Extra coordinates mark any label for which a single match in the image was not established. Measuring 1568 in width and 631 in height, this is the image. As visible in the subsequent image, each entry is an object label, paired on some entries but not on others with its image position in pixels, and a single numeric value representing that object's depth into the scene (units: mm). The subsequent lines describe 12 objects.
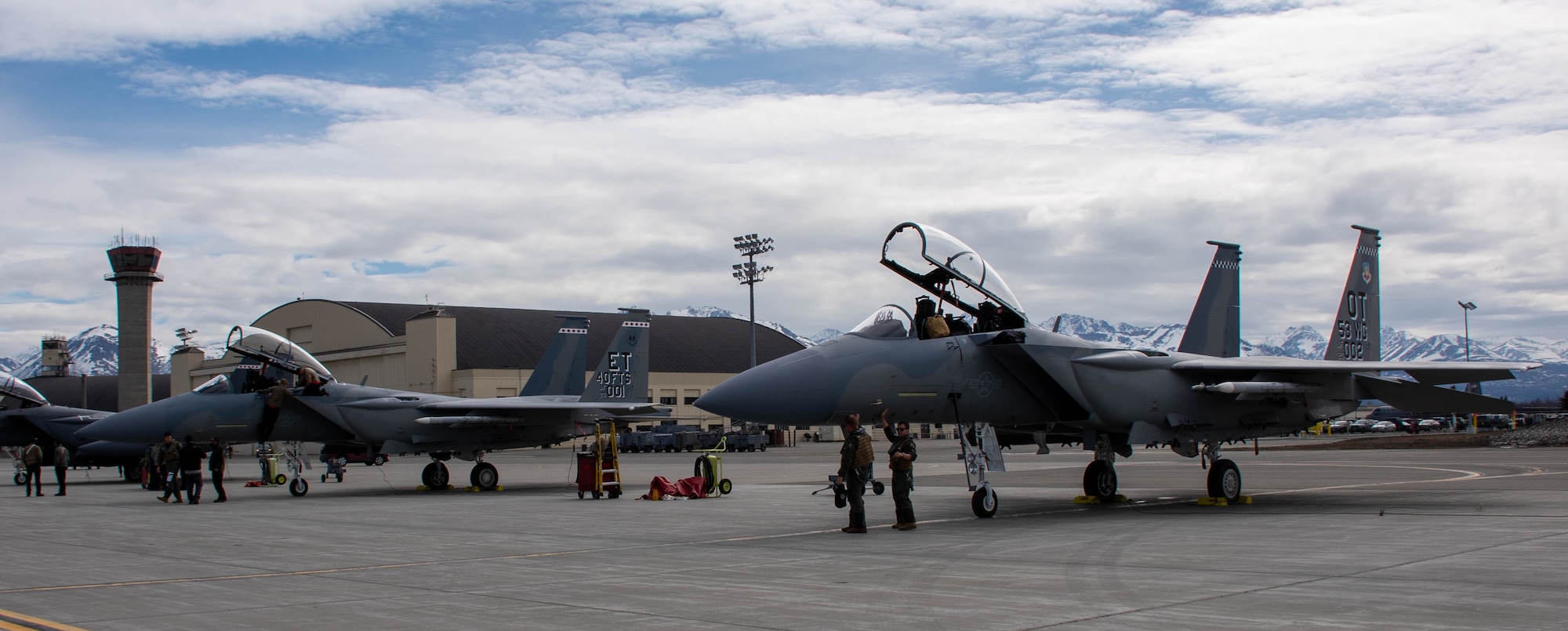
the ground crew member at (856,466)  12125
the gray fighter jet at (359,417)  21953
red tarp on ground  19031
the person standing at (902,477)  12227
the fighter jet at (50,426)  29938
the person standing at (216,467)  19591
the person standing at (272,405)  21703
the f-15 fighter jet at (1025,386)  12750
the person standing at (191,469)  19328
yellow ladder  19672
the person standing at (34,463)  23609
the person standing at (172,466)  19906
